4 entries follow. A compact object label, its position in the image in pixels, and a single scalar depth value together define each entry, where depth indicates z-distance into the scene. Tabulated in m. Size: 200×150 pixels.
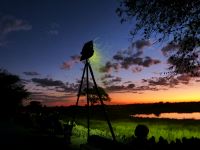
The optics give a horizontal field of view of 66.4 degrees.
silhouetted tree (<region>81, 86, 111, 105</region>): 33.44
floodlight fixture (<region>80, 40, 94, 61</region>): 7.35
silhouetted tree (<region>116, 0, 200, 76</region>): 6.14
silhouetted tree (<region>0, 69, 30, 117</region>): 21.80
